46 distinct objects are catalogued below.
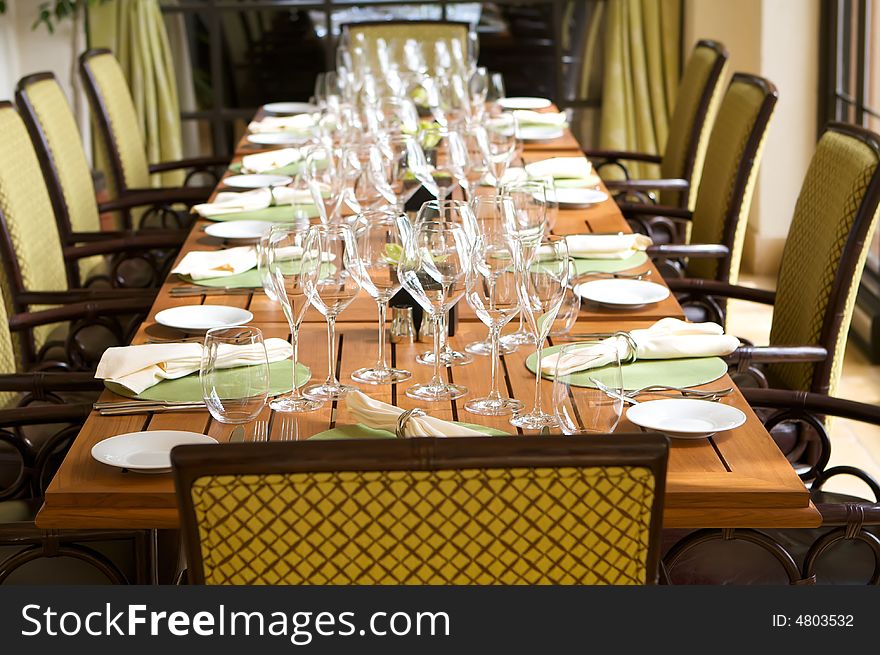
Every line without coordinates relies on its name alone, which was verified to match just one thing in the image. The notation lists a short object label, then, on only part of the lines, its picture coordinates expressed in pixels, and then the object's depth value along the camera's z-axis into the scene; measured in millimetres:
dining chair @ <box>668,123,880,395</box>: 2277
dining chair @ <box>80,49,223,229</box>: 3770
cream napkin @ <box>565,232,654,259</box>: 2512
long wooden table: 1448
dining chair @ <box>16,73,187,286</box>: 3195
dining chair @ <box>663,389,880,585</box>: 1568
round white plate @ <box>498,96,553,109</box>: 4418
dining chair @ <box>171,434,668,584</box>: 1010
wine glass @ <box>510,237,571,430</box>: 1703
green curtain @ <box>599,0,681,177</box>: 5523
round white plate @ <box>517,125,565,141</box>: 3917
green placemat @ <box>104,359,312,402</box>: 1769
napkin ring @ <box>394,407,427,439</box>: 1490
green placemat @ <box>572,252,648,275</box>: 2429
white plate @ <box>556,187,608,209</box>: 3016
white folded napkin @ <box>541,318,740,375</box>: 1894
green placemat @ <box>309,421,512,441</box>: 1525
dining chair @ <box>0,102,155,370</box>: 2625
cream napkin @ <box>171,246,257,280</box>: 2414
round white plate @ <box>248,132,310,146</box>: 3787
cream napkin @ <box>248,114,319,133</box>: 3994
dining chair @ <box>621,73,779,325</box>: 2988
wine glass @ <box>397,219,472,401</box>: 1760
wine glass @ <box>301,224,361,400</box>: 1776
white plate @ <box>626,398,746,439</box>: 1591
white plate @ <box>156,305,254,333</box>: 2078
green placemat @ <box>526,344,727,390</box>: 1791
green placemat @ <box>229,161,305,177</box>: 3393
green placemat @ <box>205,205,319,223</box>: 2869
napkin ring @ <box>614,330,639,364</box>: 1516
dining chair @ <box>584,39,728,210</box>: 3713
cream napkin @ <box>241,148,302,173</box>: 3432
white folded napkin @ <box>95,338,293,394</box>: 1804
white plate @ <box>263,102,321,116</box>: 4316
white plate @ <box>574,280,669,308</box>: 2197
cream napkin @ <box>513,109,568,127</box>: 4109
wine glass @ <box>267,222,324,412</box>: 1750
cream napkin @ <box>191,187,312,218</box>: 2912
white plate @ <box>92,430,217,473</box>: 1514
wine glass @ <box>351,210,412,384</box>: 1829
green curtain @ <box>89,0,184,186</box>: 5539
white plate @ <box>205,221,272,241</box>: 2701
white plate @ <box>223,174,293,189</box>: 3254
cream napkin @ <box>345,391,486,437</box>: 1471
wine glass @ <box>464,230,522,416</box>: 1730
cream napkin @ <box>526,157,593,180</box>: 3291
